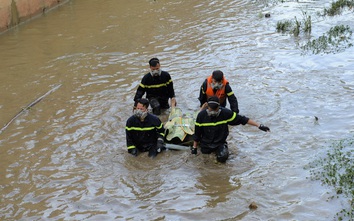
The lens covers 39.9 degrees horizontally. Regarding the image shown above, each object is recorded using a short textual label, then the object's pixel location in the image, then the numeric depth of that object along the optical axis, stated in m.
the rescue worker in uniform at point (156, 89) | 10.98
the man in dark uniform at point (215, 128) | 8.58
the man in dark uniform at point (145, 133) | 9.04
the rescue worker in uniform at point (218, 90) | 9.55
